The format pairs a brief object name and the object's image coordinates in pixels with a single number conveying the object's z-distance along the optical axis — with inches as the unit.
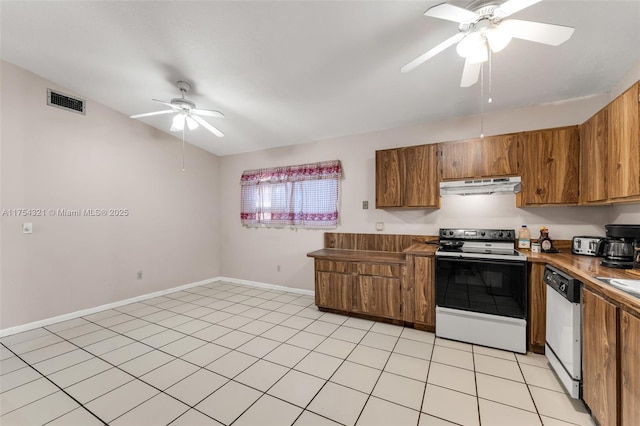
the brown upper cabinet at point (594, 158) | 86.4
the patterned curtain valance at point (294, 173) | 161.8
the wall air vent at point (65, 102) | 128.6
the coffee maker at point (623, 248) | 74.0
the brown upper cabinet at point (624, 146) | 71.7
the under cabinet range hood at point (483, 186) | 108.9
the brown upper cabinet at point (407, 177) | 125.4
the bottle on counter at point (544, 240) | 106.3
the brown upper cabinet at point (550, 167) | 102.2
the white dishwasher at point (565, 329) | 70.9
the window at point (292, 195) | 163.8
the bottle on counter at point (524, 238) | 112.9
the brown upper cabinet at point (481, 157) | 110.2
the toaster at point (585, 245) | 93.4
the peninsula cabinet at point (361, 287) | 121.3
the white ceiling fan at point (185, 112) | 116.0
